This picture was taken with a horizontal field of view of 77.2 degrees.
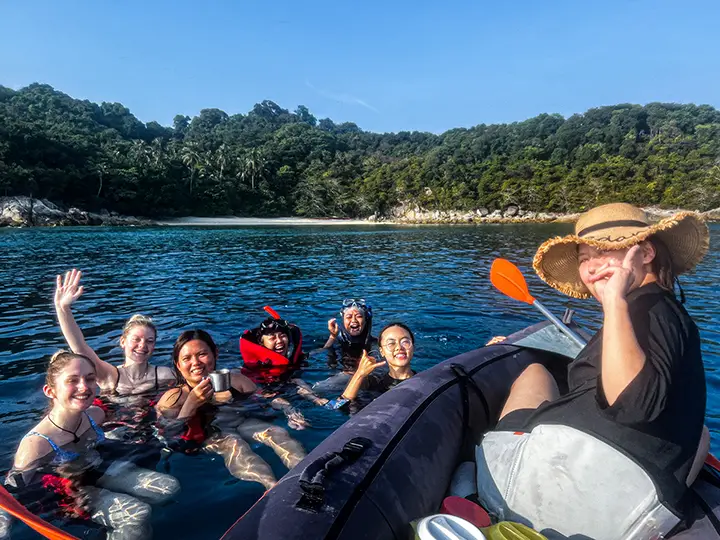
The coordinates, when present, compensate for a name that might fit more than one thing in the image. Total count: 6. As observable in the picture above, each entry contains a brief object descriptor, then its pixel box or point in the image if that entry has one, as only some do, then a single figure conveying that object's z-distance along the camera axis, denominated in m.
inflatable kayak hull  2.08
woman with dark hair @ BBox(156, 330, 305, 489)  3.97
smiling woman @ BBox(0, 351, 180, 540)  3.32
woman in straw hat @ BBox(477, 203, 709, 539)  1.80
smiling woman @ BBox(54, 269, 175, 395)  4.97
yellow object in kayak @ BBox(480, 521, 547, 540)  1.95
